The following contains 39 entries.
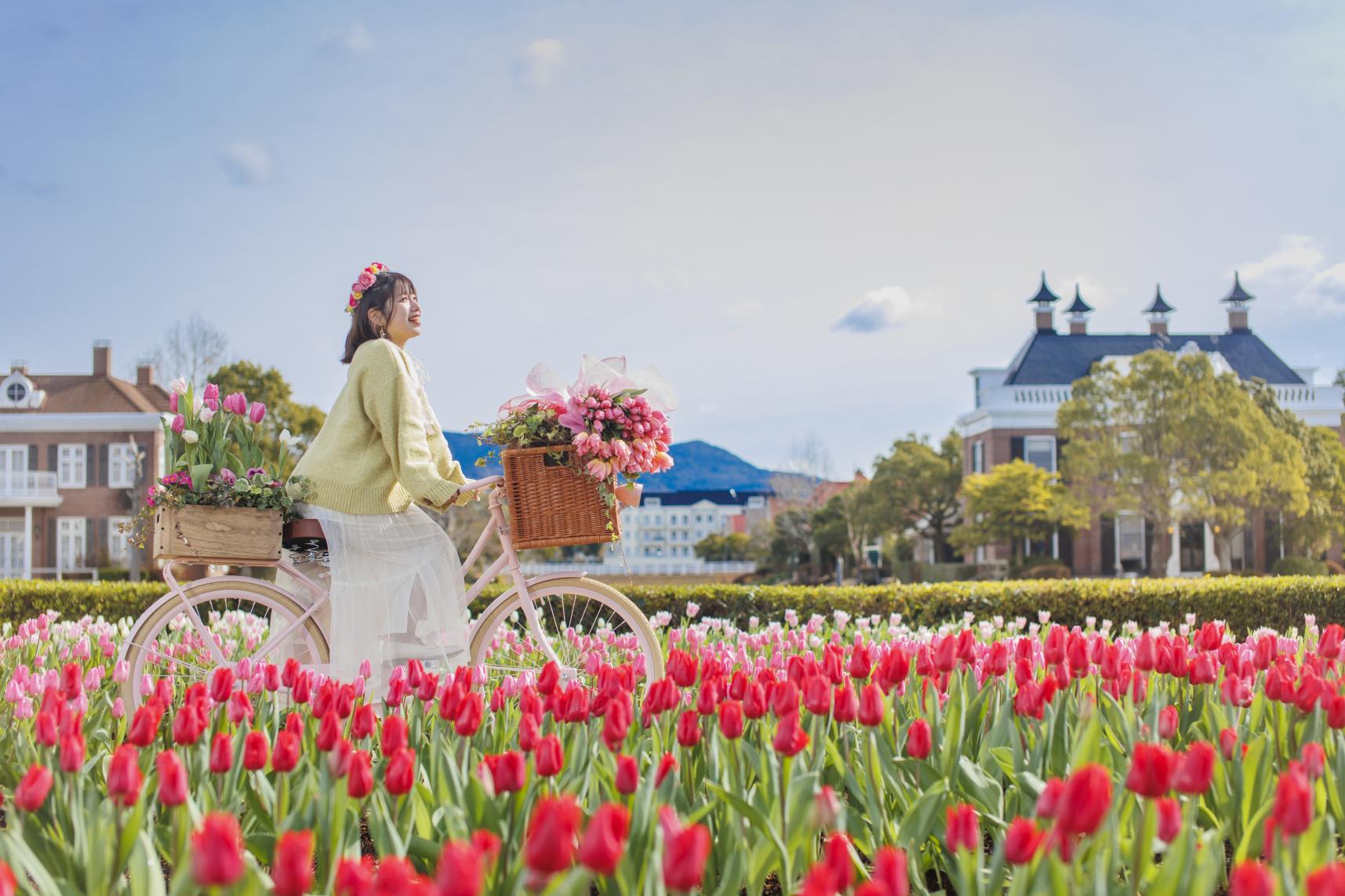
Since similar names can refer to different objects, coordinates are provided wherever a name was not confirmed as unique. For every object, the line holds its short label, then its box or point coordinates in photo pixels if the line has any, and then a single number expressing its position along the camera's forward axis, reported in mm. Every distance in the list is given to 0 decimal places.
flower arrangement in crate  4438
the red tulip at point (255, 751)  2432
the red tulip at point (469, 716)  2711
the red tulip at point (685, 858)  1576
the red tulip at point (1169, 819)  1895
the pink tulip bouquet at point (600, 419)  4195
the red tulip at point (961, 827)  1928
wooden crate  4406
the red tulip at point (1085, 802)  1758
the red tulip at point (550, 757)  2342
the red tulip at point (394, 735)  2477
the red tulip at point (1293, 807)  1809
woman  4324
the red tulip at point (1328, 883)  1474
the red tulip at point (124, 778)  2191
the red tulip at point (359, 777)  2260
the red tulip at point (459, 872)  1470
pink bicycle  4438
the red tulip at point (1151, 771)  2035
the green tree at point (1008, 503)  31688
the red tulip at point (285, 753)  2422
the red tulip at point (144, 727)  2562
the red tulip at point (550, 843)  1567
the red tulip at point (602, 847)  1591
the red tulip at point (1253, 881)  1448
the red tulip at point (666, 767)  2385
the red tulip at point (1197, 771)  2020
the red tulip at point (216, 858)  1602
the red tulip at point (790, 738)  2383
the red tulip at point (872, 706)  2674
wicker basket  4254
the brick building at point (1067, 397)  35094
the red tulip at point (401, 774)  2289
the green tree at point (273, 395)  26703
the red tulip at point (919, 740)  2557
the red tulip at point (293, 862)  1600
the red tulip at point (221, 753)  2410
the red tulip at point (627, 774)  2123
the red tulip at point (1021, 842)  1790
